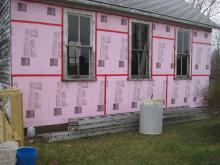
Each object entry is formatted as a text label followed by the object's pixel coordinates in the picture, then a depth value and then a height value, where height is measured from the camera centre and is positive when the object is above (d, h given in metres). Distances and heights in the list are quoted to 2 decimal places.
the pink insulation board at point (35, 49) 5.63 +0.65
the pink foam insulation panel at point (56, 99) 5.79 -0.68
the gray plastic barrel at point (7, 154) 3.37 -1.19
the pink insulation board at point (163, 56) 7.94 +0.68
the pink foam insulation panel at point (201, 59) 9.18 +0.68
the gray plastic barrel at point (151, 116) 6.40 -1.17
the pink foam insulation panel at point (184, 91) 8.49 -0.62
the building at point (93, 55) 5.76 +0.58
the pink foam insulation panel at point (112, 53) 6.77 +0.67
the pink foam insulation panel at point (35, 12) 5.59 +1.59
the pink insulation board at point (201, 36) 9.16 +1.61
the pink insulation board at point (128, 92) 7.04 -0.59
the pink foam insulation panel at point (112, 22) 6.71 +1.59
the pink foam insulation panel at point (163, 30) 7.89 +1.59
